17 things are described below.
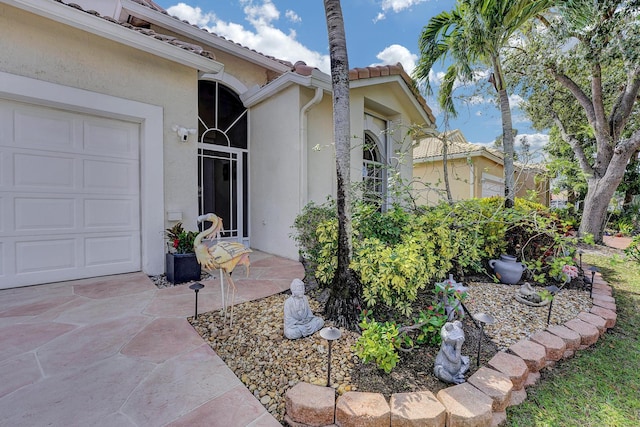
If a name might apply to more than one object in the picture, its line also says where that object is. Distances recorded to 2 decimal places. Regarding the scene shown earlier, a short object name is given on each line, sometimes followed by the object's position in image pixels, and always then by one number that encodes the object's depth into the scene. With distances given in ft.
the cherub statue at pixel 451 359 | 8.86
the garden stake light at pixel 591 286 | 16.51
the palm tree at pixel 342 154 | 11.85
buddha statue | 10.98
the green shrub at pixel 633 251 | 17.95
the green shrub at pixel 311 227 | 15.96
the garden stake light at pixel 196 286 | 11.78
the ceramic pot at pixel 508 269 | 18.48
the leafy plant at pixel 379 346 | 8.74
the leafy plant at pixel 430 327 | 10.37
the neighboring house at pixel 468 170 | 49.01
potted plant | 17.93
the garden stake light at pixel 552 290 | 13.51
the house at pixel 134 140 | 15.76
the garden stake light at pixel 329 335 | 8.08
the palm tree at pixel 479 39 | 19.60
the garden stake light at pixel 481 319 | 9.54
